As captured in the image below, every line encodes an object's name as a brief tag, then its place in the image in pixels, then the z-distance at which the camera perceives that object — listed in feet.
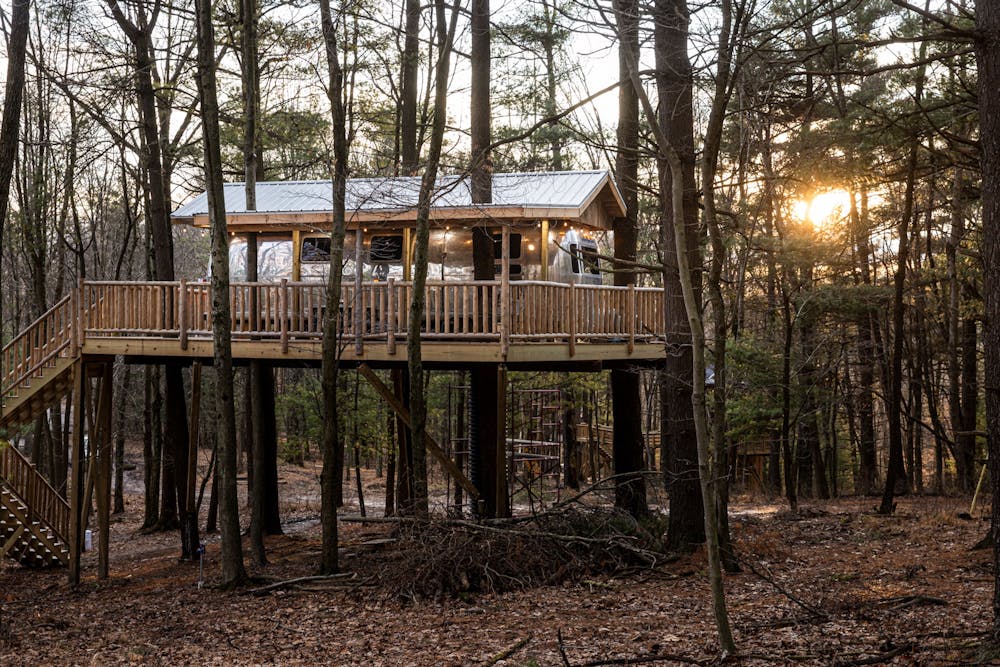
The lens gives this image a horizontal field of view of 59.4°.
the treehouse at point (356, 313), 43.42
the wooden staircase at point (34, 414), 47.50
